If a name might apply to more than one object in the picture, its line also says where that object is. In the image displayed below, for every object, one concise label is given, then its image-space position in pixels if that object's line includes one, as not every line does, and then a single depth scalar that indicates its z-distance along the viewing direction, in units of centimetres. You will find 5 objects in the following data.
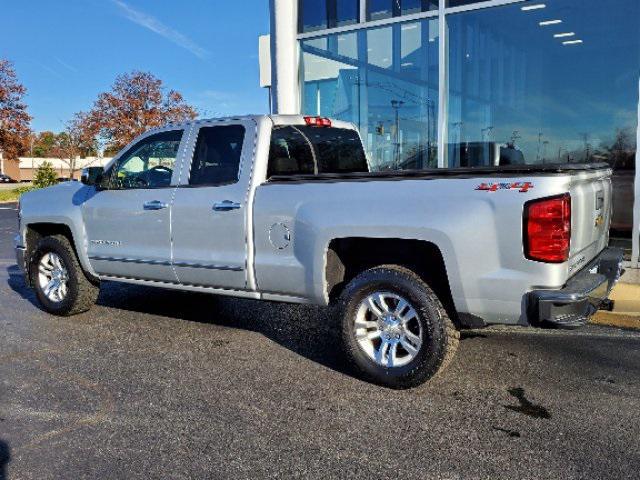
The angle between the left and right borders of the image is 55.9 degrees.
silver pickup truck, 367
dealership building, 832
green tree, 3179
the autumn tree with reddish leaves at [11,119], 4047
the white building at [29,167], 9147
